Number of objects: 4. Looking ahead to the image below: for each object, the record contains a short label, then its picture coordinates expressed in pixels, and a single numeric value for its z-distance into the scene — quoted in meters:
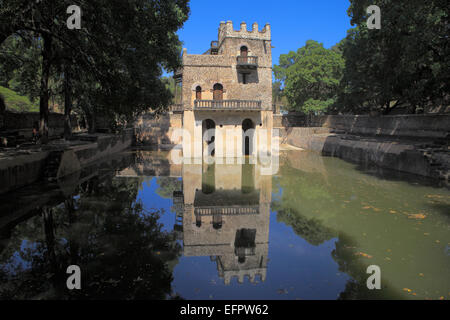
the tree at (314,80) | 40.66
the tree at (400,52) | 14.70
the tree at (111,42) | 12.02
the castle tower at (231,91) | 25.50
